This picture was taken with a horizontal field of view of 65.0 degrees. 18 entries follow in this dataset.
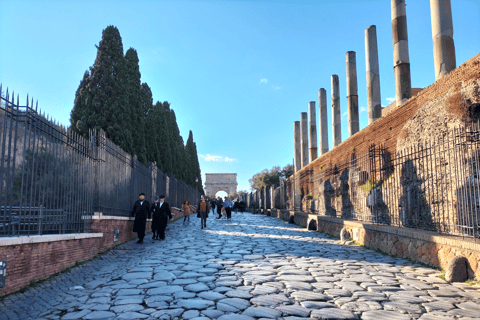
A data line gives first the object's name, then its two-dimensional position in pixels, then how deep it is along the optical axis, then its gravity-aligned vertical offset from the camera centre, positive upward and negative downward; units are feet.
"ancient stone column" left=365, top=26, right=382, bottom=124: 51.11 +17.18
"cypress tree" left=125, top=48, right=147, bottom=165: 52.08 +14.13
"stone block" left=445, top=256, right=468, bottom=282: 17.43 -3.27
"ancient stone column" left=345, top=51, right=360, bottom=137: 58.85 +16.93
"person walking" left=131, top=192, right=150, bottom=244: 36.14 -1.12
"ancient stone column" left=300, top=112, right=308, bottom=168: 93.09 +16.06
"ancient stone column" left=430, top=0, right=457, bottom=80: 31.55 +13.93
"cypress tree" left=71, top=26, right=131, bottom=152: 47.44 +13.61
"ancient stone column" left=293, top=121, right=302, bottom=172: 102.83 +15.30
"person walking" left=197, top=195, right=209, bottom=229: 52.45 -0.75
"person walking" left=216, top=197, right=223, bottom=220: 81.92 -0.56
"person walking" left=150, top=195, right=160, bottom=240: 38.75 -1.63
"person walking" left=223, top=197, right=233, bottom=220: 77.66 -0.87
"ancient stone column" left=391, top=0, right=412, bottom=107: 39.99 +16.15
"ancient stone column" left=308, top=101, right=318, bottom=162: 86.79 +16.69
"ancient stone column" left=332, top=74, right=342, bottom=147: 70.74 +16.85
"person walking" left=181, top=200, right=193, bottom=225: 60.14 -1.07
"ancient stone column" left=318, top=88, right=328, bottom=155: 78.89 +16.55
